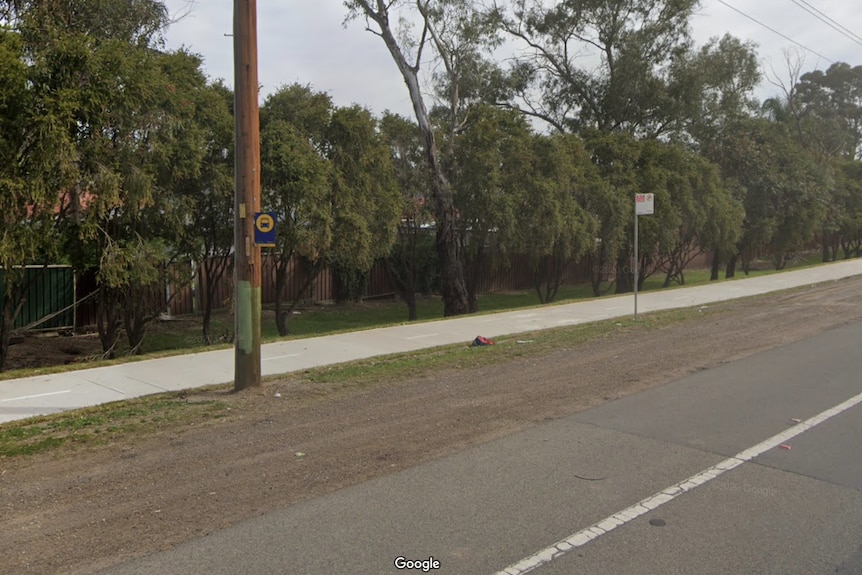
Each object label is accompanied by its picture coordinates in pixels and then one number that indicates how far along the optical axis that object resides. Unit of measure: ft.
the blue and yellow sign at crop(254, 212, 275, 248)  26.32
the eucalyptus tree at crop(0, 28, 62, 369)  31.40
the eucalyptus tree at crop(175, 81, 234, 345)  43.75
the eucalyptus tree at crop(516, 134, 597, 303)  66.28
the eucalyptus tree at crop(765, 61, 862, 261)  174.16
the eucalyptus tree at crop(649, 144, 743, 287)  81.66
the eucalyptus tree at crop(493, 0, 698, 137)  96.73
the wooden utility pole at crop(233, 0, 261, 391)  26.48
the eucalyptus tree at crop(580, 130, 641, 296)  73.61
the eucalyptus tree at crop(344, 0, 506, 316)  65.82
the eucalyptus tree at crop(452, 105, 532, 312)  65.00
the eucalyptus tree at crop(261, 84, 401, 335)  47.91
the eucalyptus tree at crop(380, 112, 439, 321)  67.77
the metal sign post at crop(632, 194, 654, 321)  44.83
